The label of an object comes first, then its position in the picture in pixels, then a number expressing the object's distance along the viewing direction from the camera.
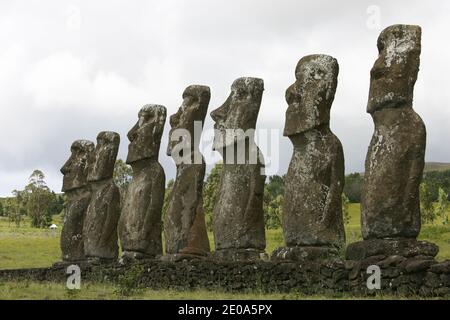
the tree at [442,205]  55.29
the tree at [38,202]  82.38
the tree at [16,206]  90.18
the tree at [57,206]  93.89
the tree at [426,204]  52.56
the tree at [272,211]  53.81
